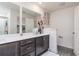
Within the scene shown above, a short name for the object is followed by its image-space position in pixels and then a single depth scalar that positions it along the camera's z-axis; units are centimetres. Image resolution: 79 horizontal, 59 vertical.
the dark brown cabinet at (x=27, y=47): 131
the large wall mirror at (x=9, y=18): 133
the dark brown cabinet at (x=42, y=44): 177
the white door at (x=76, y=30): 187
